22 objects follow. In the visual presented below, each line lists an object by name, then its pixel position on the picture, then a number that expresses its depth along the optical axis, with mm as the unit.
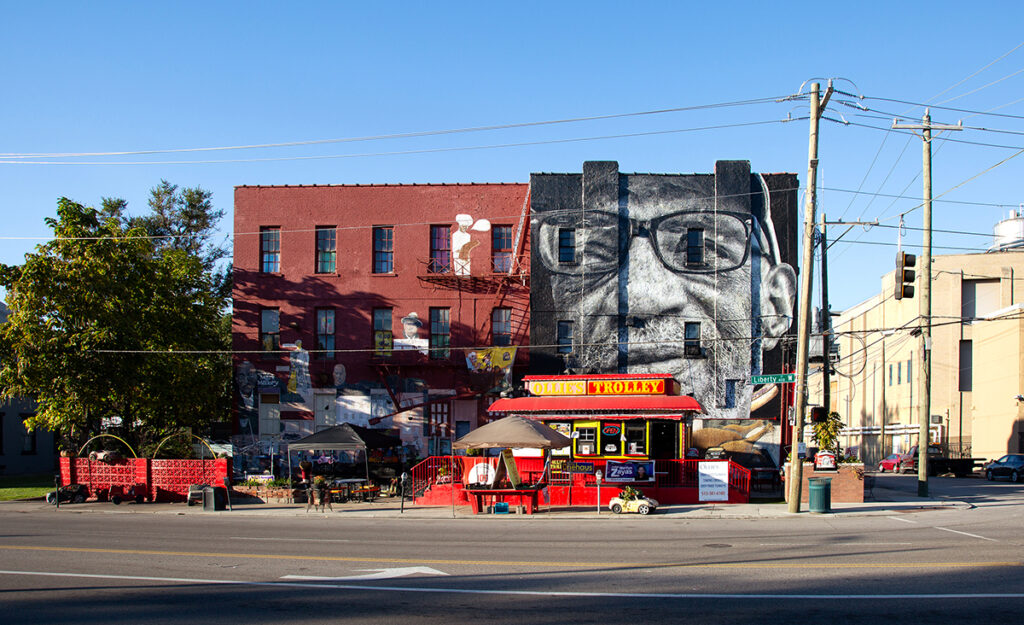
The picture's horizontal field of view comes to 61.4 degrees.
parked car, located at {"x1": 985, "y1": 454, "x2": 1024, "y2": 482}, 40250
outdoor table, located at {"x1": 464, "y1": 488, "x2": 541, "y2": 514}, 24953
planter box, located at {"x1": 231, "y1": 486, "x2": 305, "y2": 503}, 28984
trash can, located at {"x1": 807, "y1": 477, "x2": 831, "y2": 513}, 23594
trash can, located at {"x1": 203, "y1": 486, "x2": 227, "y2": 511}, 27172
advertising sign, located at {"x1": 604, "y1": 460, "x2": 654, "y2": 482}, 26031
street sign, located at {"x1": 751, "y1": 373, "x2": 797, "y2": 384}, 23953
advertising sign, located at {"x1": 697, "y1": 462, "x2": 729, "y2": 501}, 26219
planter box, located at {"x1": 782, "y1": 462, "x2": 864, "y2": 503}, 26625
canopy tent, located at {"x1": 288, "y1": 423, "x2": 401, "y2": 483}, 28797
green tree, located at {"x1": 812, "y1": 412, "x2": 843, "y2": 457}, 27516
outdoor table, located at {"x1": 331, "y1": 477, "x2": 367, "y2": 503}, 28422
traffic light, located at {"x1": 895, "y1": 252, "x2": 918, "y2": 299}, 19156
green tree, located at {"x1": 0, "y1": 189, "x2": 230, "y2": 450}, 30828
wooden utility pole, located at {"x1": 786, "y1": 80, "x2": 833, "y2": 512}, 22984
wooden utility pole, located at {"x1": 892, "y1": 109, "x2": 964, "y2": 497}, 28125
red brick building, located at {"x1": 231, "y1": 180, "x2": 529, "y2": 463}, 36062
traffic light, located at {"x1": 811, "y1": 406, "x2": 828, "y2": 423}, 23484
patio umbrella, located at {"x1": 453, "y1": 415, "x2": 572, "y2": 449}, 24172
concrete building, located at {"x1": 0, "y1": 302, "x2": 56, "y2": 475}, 46406
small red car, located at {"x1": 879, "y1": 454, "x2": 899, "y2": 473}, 53906
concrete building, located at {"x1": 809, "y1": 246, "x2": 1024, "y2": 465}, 51212
